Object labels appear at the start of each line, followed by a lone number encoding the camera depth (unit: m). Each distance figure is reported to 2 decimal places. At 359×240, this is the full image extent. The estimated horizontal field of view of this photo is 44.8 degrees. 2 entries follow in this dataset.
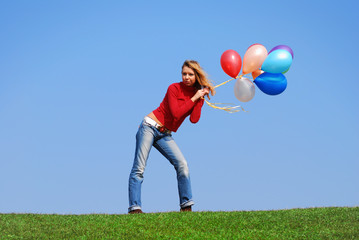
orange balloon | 8.79
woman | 8.21
